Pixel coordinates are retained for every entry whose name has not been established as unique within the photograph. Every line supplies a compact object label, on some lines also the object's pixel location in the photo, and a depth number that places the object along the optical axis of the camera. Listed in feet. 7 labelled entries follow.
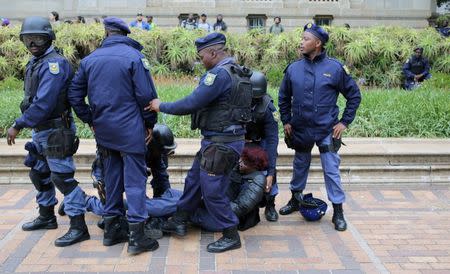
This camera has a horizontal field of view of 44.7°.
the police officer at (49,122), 14.43
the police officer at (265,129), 15.83
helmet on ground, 17.19
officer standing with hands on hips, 16.38
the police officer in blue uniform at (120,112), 14.07
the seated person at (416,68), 37.14
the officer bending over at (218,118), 14.06
